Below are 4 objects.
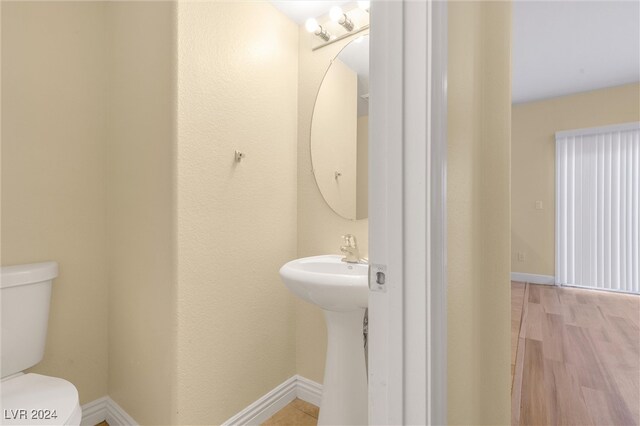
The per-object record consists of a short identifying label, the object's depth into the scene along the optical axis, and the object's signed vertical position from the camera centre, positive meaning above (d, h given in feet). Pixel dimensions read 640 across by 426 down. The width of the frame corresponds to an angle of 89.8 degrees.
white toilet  3.39 -1.83
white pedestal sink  4.48 -2.23
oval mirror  5.37 +1.43
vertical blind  12.29 +0.30
